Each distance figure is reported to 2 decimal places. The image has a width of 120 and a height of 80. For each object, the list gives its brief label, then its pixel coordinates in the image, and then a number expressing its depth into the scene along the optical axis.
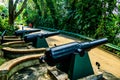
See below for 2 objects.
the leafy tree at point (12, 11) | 6.06
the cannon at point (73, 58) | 1.97
